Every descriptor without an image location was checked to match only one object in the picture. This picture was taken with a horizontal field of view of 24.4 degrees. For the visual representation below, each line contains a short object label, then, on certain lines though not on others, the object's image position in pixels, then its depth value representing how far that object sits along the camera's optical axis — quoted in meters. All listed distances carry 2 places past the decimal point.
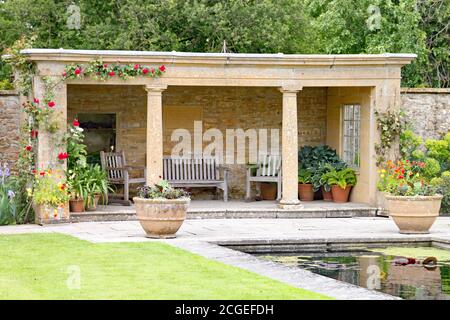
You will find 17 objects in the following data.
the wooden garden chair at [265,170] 20.23
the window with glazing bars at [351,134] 20.42
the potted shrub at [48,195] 17.23
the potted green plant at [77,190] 17.72
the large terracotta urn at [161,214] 14.73
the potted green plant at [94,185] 18.05
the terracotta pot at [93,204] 18.09
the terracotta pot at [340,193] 20.14
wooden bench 20.17
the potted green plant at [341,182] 20.06
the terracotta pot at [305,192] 20.62
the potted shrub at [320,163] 20.39
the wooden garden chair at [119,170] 19.36
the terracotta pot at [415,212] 15.76
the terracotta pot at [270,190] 20.92
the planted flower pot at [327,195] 20.53
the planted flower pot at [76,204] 17.89
